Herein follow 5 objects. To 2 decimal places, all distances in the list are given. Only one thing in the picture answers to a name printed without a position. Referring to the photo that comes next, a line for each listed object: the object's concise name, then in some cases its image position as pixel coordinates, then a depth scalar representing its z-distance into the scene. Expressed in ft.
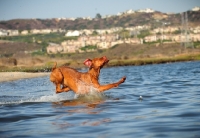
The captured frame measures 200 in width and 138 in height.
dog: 33.55
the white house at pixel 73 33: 576.94
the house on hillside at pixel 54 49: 388.94
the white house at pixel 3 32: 536.91
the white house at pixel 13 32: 549.21
